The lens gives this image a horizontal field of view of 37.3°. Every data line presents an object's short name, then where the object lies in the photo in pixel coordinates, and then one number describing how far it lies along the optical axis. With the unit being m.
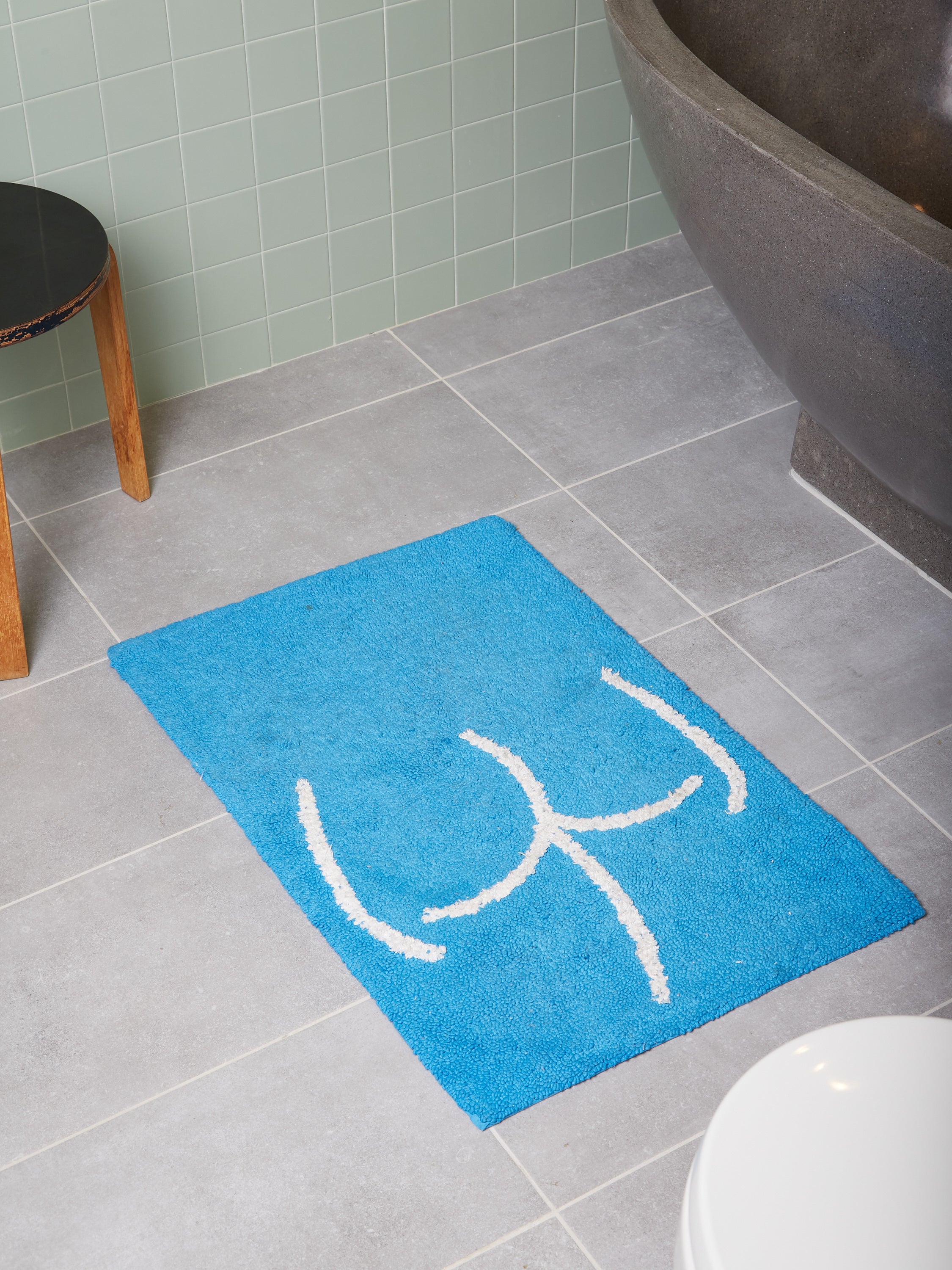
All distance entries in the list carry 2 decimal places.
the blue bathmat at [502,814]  1.50
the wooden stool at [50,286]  1.71
